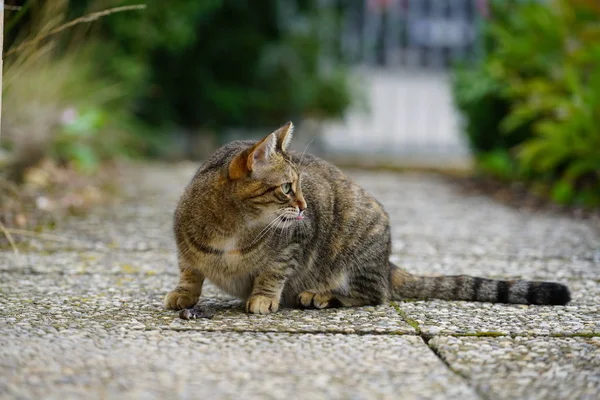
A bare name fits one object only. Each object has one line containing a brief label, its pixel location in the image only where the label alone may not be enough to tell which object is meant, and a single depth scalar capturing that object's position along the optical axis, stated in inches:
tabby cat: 244.8
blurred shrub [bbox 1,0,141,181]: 496.2
